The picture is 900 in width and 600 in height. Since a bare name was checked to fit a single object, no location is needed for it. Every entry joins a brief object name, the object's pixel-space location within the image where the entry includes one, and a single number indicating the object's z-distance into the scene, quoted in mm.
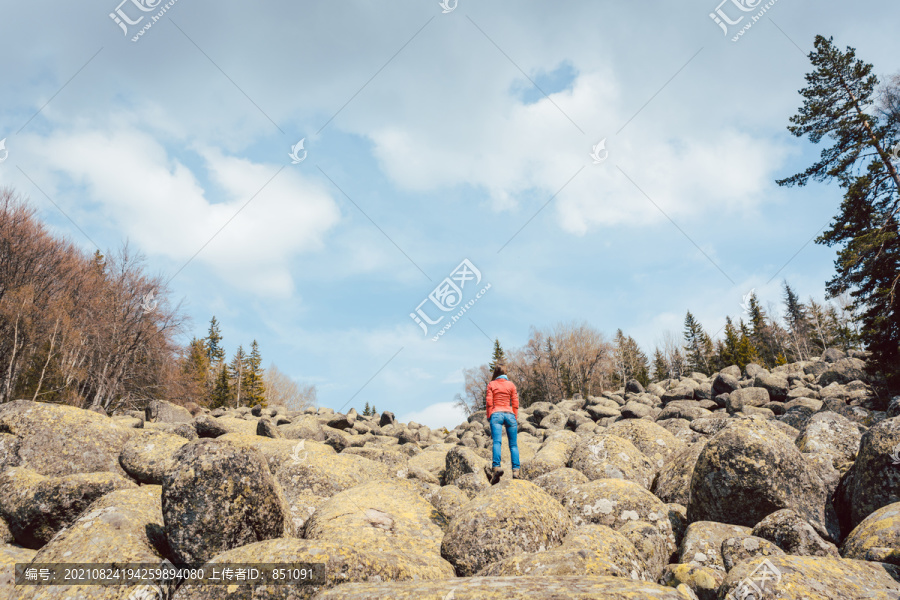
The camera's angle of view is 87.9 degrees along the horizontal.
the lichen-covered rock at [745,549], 5203
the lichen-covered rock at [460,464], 10180
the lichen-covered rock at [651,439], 10938
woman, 9242
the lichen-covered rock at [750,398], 29375
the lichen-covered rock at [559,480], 8078
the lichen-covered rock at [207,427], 12992
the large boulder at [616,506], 6883
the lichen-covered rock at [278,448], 9484
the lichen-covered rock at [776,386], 31531
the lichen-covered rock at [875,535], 4980
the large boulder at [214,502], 5242
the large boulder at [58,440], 8891
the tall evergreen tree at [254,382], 73625
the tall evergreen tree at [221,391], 66062
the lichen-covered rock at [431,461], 13293
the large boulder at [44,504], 6883
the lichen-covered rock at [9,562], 5291
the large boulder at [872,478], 6203
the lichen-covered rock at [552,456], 10133
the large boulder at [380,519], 5851
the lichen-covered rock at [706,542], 5668
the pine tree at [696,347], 87188
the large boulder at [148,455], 8359
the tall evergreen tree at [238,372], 74562
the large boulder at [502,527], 5586
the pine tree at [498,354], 77425
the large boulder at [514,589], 3219
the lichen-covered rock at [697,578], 4852
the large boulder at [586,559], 4668
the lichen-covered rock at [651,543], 5895
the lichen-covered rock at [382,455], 14086
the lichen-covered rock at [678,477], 8234
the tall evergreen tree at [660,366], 85000
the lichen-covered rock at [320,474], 8875
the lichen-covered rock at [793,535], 5238
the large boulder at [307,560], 4301
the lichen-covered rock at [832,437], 8463
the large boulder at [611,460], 9422
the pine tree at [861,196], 20688
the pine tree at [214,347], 83750
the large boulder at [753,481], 6574
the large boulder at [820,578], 4035
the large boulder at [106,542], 4934
